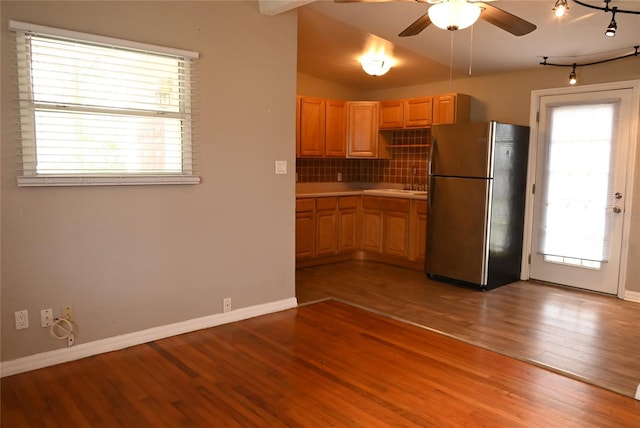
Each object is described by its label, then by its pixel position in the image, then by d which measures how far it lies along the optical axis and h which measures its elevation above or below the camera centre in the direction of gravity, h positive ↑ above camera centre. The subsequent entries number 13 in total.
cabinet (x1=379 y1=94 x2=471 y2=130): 5.23 +0.78
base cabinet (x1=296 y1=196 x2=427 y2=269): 5.41 -0.67
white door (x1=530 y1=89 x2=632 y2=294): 4.36 -0.10
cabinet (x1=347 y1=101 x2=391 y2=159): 5.95 +0.58
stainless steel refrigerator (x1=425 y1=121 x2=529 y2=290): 4.48 -0.26
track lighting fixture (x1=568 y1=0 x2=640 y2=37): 2.71 +1.11
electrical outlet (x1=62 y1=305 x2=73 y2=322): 2.82 -0.88
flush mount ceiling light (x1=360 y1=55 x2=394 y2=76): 4.84 +1.17
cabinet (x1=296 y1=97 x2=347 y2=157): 5.54 +0.58
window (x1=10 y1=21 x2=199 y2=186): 2.63 +0.38
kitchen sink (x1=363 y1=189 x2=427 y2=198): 5.50 -0.21
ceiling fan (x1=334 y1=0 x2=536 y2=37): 2.39 +0.90
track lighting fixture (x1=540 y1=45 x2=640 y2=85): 4.35 +1.11
